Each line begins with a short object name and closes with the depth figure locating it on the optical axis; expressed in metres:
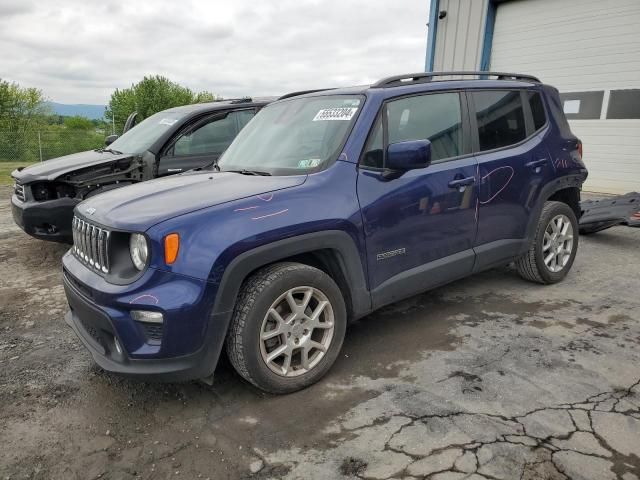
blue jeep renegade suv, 2.42
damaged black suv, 5.18
